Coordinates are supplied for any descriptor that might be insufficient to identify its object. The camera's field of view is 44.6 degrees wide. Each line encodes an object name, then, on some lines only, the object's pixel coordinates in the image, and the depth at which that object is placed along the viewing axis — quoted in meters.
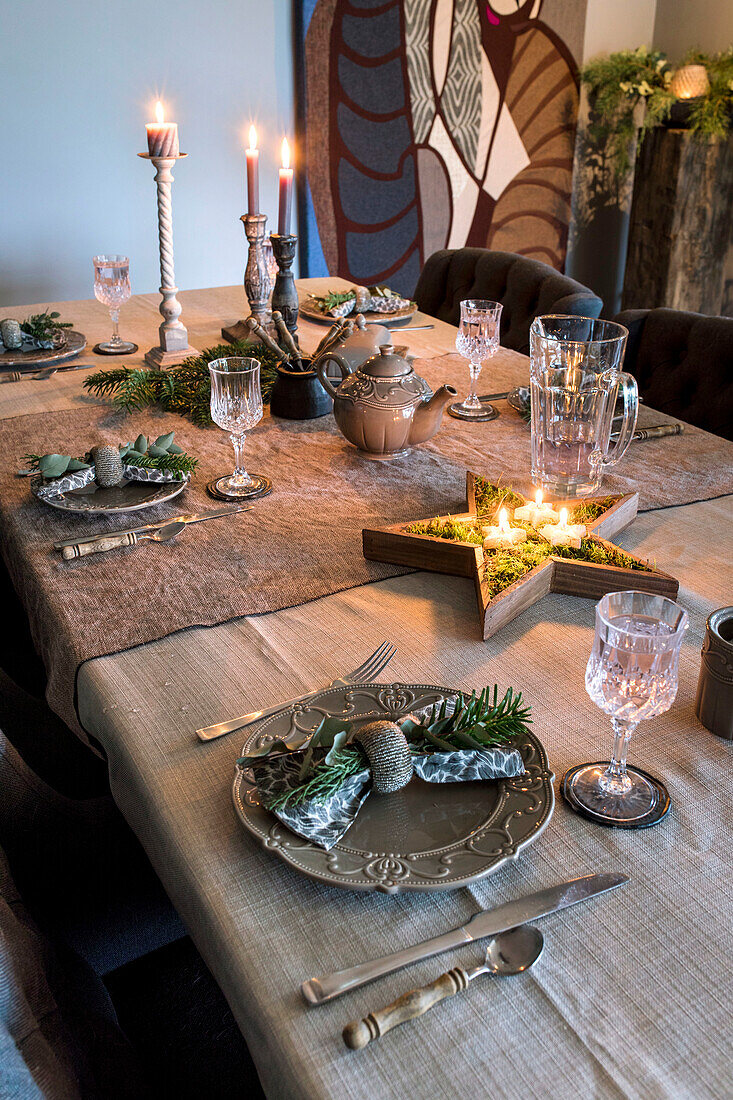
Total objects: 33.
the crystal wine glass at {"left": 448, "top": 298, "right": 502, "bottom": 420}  1.56
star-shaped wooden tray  0.96
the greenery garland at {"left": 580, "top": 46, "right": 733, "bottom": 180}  3.44
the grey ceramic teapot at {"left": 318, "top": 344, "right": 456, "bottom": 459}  1.32
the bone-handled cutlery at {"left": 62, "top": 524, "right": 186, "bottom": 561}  1.10
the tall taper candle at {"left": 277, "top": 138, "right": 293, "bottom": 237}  1.80
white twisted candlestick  1.71
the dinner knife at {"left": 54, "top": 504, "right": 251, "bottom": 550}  1.12
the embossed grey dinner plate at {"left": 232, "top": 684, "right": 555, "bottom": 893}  0.62
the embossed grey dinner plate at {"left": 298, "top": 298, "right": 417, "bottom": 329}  2.08
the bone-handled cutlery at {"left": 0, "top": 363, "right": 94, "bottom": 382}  1.77
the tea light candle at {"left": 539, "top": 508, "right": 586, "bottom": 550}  1.05
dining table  0.53
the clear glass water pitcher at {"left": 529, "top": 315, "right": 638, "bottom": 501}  1.18
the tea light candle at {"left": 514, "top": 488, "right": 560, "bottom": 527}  1.09
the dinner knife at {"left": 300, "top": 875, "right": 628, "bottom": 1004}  0.56
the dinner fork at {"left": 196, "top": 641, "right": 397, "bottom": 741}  0.79
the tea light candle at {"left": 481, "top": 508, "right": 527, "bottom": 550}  1.05
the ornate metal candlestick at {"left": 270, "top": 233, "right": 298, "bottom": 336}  1.75
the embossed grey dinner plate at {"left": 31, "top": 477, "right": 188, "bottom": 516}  1.18
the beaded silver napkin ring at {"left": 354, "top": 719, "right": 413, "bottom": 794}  0.68
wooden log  3.55
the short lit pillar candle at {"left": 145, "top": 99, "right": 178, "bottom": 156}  1.58
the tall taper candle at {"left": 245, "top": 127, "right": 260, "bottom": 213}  1.82
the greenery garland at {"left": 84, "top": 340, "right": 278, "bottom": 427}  1.58
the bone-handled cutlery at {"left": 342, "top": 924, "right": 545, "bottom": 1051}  0.53
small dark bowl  1.56
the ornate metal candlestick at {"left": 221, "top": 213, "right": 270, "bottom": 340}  1.86
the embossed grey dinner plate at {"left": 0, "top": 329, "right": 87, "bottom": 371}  1.79
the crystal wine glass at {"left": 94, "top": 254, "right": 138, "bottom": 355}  1.88
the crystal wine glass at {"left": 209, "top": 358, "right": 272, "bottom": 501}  1.22
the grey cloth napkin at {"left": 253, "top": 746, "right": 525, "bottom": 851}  0.66
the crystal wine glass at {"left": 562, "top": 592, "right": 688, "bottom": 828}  0.67
